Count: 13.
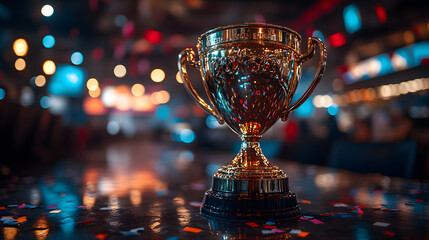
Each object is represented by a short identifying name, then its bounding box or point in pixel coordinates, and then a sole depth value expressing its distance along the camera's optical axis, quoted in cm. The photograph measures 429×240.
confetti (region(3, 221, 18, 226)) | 53
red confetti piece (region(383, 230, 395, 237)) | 48
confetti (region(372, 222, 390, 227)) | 54
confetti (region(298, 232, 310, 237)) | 48
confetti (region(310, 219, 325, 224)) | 56
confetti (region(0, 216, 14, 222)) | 57
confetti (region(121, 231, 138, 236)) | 48
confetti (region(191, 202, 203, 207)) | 72
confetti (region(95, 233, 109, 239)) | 46
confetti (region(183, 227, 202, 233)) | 50
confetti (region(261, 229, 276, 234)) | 49
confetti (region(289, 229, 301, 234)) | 49
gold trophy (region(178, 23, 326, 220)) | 60
